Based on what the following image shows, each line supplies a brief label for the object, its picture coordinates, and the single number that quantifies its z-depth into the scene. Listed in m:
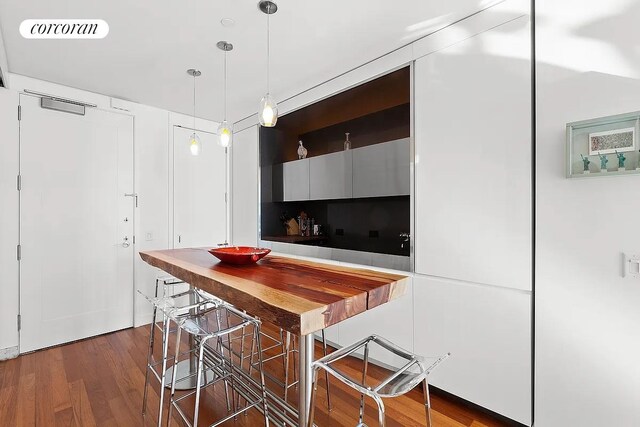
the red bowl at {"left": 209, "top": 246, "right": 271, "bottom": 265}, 1.92
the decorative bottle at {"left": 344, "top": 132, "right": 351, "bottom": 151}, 3.54
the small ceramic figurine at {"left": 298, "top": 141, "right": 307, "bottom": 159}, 4.03
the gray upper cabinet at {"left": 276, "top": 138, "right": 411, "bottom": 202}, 2.68
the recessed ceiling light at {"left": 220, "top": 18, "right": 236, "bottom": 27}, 2.10
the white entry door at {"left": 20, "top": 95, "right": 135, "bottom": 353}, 2.97
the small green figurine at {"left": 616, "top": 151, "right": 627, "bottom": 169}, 1.52
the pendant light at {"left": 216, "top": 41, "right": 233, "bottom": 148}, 2.41
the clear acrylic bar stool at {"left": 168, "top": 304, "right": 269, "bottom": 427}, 1.70
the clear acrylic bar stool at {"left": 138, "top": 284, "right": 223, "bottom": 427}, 1.82
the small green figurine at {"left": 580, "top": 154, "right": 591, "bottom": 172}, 1.62
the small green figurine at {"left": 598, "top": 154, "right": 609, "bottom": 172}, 1.57
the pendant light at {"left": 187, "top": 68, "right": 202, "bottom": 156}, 2.77
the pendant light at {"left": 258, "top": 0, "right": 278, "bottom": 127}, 1.96
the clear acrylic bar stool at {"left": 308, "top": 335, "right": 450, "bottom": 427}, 1.12
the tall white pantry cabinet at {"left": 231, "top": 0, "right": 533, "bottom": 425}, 1.85
